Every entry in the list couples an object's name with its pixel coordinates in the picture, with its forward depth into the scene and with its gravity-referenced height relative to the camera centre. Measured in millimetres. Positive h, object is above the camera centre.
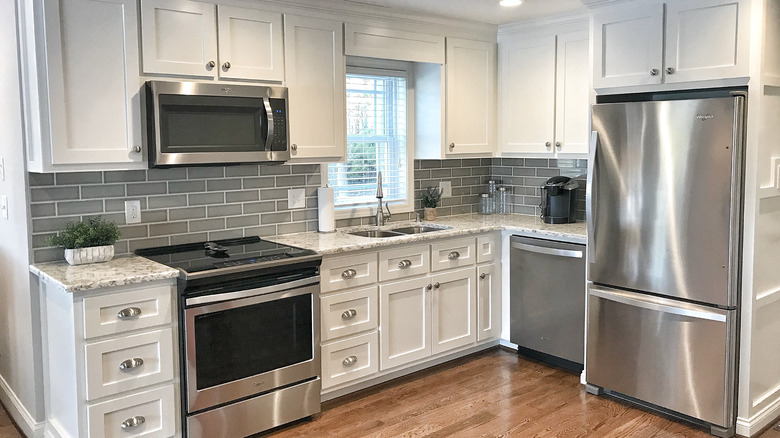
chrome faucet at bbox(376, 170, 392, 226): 4200 -291
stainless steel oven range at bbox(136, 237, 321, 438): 2896 -772
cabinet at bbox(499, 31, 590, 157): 4195 +478
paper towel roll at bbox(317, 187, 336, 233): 3922 -247
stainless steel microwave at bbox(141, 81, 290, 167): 3002 +221
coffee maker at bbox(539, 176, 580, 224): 4297 -218
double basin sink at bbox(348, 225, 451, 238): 4102 -407
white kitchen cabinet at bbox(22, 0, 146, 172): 2766 +365
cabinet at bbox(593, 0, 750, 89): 3068 +612
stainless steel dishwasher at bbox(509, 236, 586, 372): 3938 -831
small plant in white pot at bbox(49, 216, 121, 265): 2922 -313
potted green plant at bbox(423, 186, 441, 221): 4590 -228
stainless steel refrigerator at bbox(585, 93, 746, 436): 3100 -426
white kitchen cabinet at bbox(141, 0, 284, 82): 3031 +625
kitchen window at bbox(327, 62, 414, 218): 4223 +159
